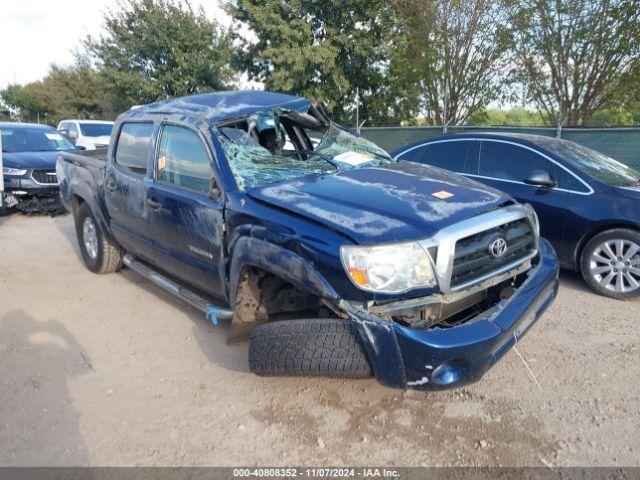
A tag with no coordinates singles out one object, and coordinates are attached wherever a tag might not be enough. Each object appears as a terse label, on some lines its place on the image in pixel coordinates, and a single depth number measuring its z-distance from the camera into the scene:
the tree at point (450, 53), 12.89
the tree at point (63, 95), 35.19
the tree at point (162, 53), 19.81
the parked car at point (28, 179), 8.82
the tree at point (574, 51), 10.54
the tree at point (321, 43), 14.91
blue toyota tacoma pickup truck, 2.51
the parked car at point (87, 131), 15.15
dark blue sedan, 4.59
